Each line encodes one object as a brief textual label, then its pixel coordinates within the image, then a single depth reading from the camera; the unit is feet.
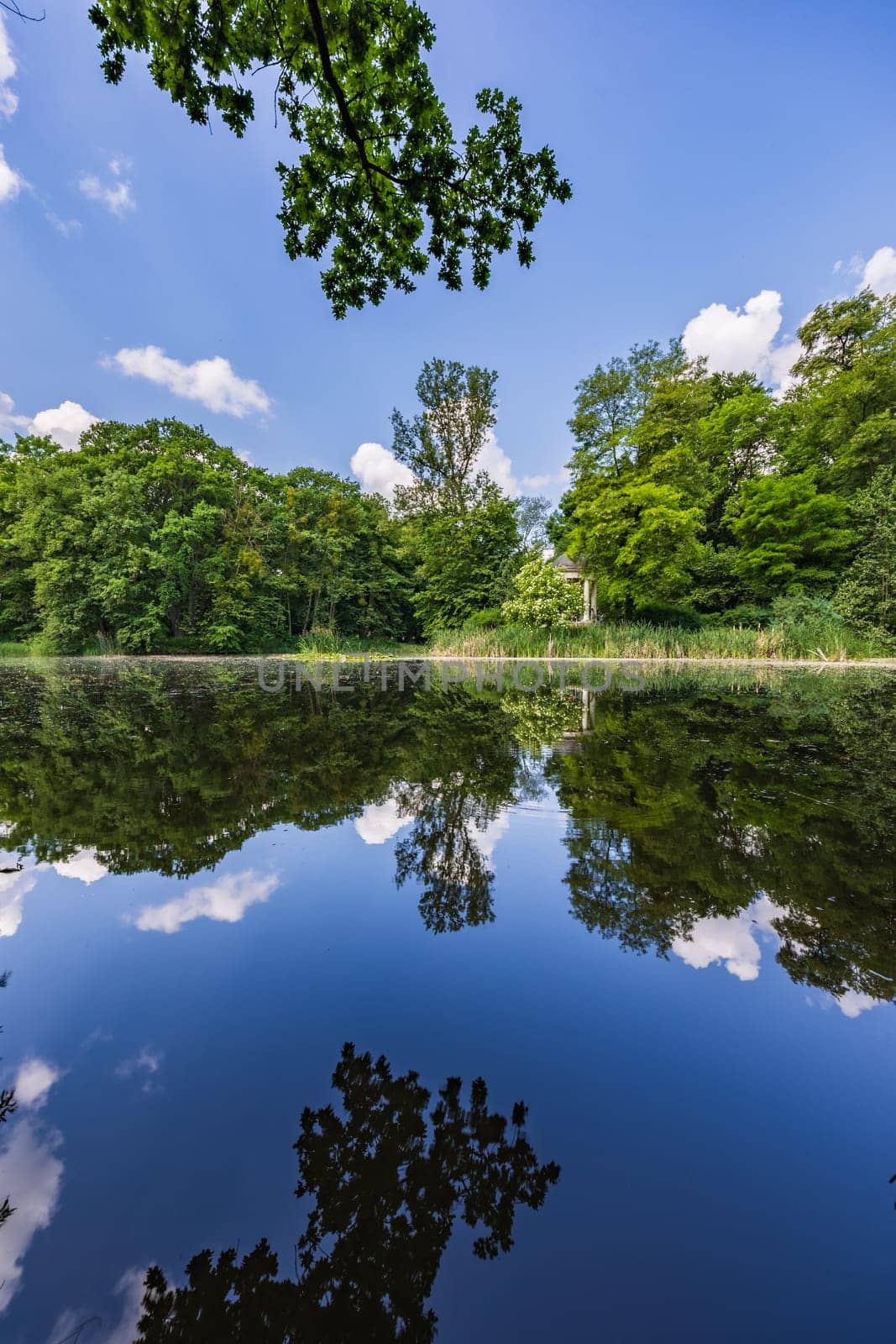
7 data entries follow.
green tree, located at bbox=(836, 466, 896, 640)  53.01
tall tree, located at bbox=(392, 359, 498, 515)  86.07
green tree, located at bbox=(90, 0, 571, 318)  11.25
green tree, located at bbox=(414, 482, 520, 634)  70.23
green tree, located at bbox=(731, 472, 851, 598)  61.11
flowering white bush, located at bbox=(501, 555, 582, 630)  50.11
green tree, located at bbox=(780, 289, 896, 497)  62.69
